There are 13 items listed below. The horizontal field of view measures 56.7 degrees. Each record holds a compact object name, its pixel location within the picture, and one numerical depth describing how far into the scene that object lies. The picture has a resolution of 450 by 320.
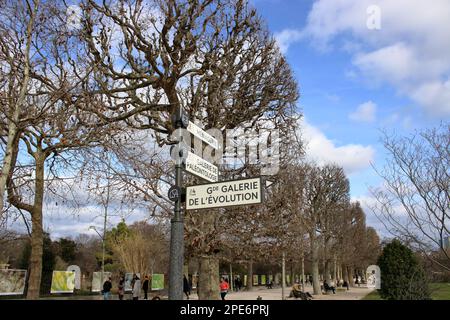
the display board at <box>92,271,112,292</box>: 31.66
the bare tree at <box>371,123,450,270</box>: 8.70
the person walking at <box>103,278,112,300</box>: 24.00
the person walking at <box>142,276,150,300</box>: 24.77
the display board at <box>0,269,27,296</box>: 21.50
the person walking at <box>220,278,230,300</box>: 24.26
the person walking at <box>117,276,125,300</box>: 25.90
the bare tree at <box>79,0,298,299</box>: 12.69
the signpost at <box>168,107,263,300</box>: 4.97
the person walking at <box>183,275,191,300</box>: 22.13
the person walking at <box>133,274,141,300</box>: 23.97
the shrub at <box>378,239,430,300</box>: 17.06
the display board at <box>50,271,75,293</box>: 25.12
